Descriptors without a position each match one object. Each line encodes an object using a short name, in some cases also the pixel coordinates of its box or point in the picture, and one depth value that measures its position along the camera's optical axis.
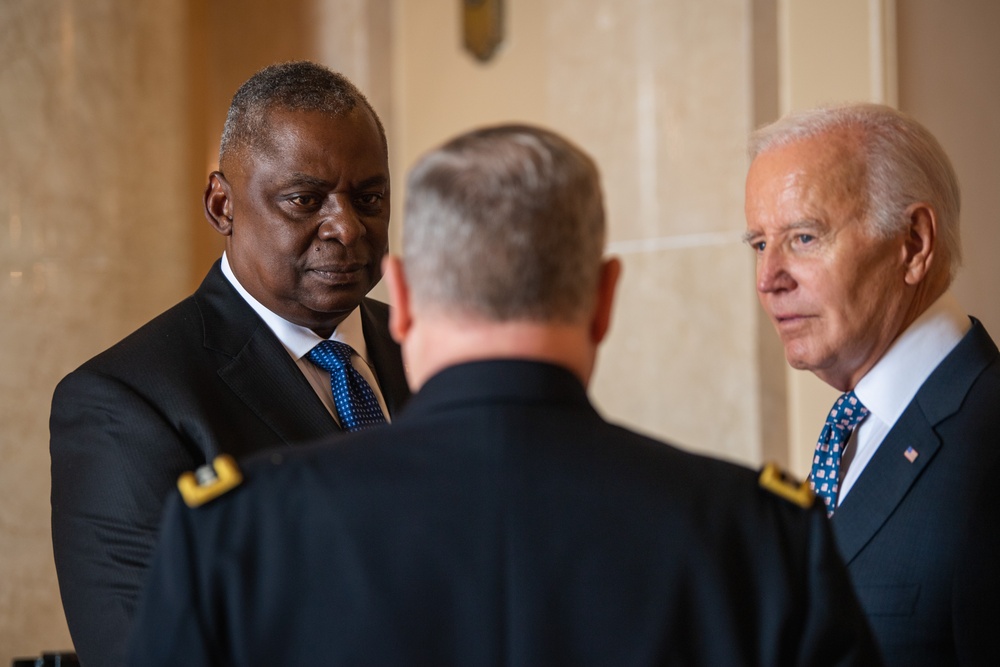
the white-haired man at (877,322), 2.26
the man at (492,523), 1.37
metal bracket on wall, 6.29
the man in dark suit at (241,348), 2.18
